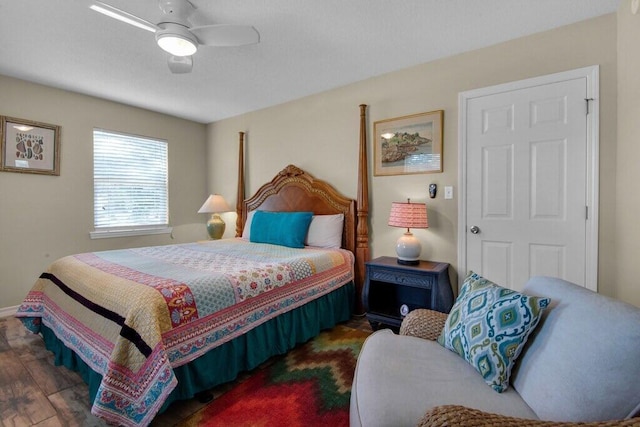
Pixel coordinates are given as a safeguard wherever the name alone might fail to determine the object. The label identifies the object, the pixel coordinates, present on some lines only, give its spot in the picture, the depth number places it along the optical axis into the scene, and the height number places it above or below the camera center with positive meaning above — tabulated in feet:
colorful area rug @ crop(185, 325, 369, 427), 5.21 -3.62
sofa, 2.65 -1.80
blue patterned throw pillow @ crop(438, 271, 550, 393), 3.67 -1.55
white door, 7.03 +0.76
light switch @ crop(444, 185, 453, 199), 8.66 +0.56
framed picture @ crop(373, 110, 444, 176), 8.91 +2.12
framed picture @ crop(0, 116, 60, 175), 9.89 +2.25
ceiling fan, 6.06 +3.80
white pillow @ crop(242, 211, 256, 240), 12.14 -0.69
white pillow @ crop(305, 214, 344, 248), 10.19 -0.72
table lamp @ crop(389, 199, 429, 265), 8.33 -0.33
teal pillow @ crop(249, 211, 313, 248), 10.32 -0.60
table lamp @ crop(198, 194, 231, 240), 13.66 -0.03
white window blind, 12.09 +1.15
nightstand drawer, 7.84 -1.84
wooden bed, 4.69 -2.10
